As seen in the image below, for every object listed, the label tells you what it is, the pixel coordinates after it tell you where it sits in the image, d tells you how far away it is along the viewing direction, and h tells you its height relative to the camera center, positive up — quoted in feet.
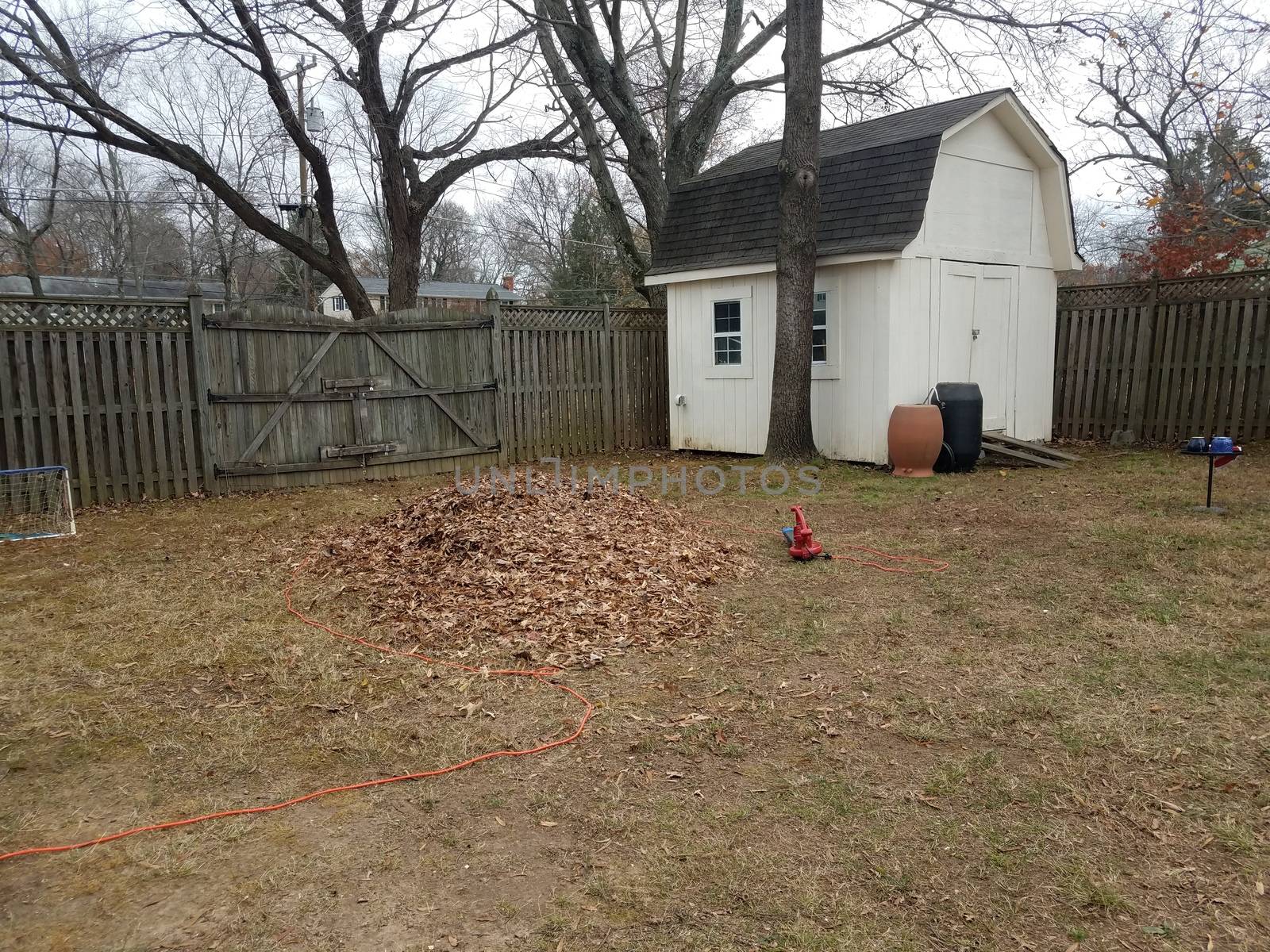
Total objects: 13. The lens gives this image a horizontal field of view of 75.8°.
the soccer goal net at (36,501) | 24.82 -3.76
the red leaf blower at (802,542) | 19.22 -3.92
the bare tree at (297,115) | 39.42 +14.94
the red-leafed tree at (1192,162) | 37.40 +13.84
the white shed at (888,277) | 32.30 +4.25
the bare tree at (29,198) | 69.62 +16.81
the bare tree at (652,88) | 44.50 +16.78
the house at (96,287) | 88.38 +10.52
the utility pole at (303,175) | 45.75 +15.73
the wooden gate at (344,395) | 30.12 -0.64
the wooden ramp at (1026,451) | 32.50 -3.10
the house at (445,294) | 124.98 +13.63
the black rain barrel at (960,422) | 31.76 -1.82
